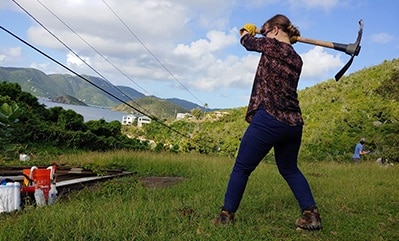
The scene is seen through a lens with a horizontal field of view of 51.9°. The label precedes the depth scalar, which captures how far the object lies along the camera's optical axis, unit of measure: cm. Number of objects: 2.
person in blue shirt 1525
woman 369
